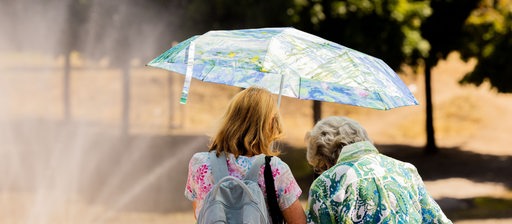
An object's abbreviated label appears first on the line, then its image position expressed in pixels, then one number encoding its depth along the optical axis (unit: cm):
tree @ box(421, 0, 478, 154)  2367
